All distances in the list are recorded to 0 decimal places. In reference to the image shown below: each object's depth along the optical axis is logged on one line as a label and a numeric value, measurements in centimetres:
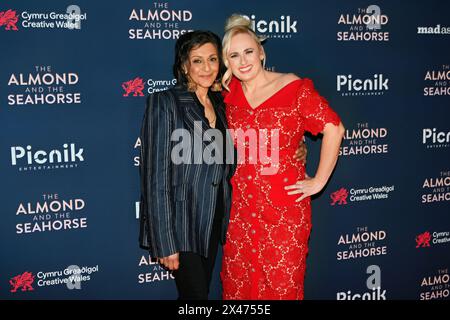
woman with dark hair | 218
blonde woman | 229
